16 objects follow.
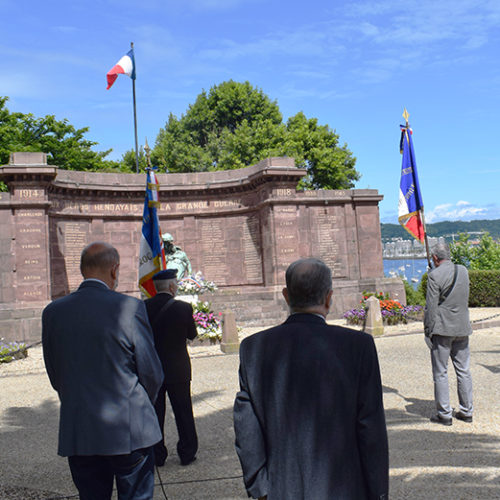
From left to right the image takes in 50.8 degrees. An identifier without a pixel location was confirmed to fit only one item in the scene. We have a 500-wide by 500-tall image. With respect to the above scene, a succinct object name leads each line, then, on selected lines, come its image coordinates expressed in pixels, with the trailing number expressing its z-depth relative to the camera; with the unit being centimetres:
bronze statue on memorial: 1830
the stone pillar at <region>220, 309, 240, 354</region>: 1311
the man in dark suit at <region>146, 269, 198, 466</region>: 544
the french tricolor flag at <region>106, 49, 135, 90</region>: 2327
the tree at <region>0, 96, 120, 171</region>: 3116
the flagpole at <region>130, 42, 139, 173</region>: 2461
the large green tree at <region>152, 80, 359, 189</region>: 3609
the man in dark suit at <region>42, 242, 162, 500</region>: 313
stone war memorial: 1795
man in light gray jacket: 638
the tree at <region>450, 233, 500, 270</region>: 3322
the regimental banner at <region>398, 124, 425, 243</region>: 947
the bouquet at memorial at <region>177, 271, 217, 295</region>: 1905
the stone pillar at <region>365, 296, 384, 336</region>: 1464
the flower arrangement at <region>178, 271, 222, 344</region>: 1499
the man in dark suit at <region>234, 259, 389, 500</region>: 238
